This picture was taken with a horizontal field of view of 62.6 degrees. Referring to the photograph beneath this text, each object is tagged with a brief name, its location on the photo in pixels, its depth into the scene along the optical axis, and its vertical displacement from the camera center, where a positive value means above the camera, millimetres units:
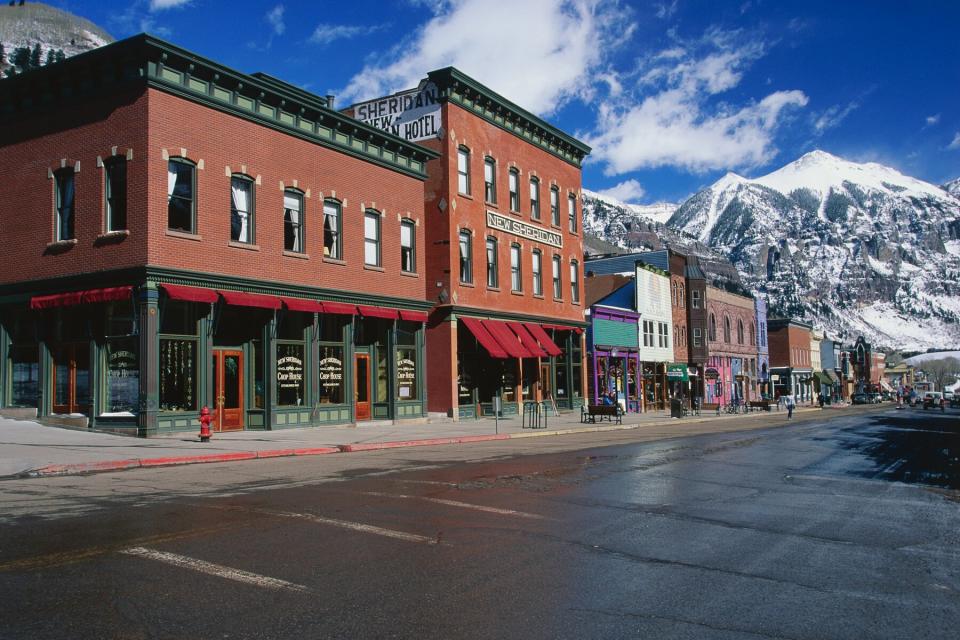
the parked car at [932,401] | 76694 -3106
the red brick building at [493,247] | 32031 +6057
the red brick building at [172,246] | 20641 +4036
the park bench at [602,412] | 33688 -1471
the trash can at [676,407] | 41375 -1641
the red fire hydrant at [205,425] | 19203 -901
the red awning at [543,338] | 37219 +1934
